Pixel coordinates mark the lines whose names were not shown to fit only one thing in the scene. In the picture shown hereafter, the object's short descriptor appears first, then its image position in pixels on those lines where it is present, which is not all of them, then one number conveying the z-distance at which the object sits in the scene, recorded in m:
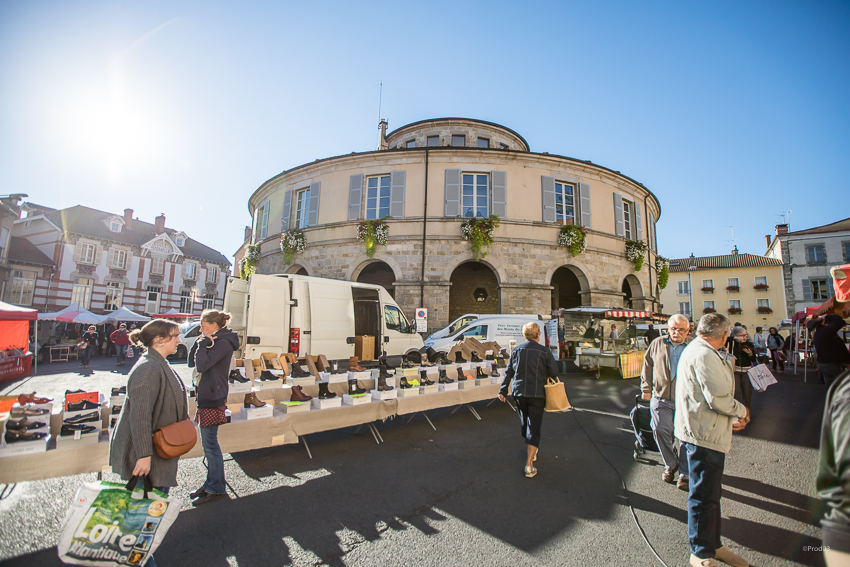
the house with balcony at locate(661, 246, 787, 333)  36.12
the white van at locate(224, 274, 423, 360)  7.64
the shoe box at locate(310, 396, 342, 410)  4.49
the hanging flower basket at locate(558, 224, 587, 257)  15.73
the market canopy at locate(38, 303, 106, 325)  17.22
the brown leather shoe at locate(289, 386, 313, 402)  4.48
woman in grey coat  2.32
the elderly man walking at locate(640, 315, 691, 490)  4.03
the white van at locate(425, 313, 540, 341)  13.23
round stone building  15.43
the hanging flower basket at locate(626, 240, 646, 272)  17.33
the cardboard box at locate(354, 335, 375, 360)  9.83
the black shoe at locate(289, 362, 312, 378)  5.05
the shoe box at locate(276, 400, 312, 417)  4.28
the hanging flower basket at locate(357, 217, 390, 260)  15.61
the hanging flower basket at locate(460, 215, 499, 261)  15.05
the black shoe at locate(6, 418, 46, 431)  2.87
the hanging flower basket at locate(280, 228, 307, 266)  17.12
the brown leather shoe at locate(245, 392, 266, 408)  4.09
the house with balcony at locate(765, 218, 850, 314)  31.06
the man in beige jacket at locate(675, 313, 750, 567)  2.55
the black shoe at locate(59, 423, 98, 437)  3.05
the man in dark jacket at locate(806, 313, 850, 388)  5.58
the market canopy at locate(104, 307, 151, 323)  19.40
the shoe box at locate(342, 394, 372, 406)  4.75
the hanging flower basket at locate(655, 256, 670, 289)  19.89
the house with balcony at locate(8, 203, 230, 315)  25.89
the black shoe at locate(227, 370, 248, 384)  4.56
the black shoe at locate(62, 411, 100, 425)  3.12
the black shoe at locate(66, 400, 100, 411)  3.28
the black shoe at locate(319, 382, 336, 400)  4.64
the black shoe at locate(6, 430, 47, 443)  2.85
